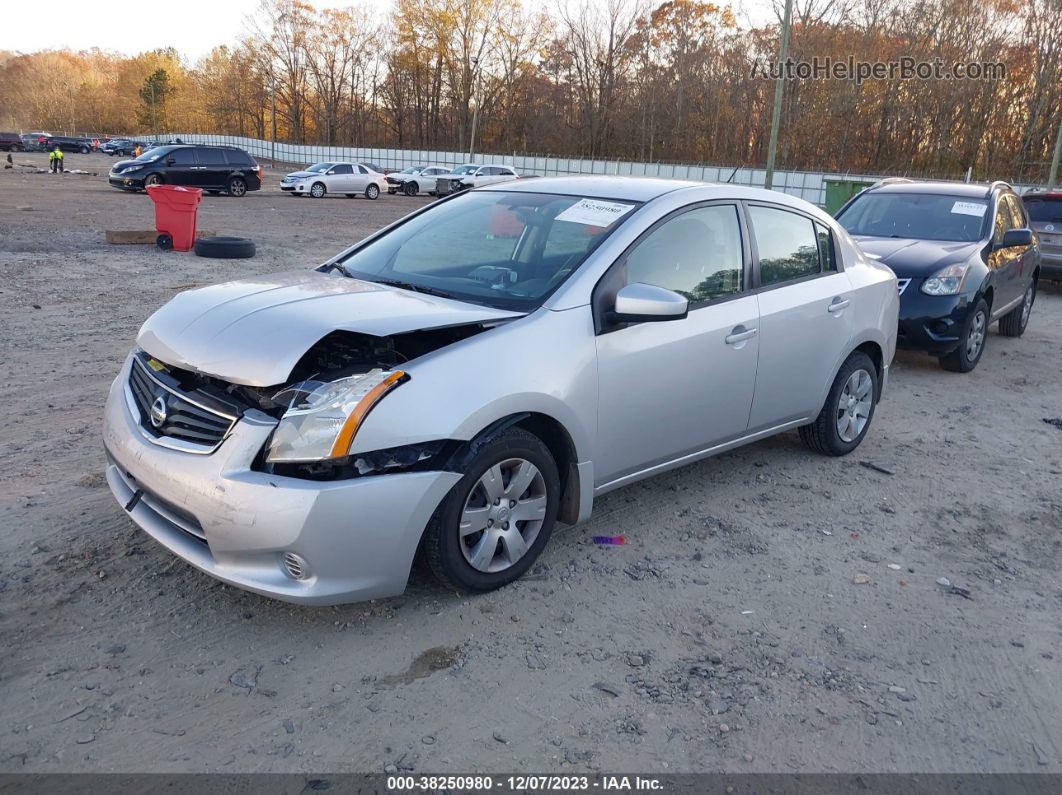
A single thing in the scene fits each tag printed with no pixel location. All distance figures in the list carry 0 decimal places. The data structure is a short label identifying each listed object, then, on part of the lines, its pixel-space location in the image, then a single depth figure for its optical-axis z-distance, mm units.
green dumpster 23047
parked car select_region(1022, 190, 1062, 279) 12797
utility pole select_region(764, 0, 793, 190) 23797
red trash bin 13797
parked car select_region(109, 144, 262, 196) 28812
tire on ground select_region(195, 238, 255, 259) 13453
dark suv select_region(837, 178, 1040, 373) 7930
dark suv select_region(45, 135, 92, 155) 63812
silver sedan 3029
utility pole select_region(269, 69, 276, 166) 66806
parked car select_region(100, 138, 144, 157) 62750
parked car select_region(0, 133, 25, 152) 62219
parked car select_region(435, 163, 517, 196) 37725
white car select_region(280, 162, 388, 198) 33688
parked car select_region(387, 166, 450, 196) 38625
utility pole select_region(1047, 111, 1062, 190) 27153
